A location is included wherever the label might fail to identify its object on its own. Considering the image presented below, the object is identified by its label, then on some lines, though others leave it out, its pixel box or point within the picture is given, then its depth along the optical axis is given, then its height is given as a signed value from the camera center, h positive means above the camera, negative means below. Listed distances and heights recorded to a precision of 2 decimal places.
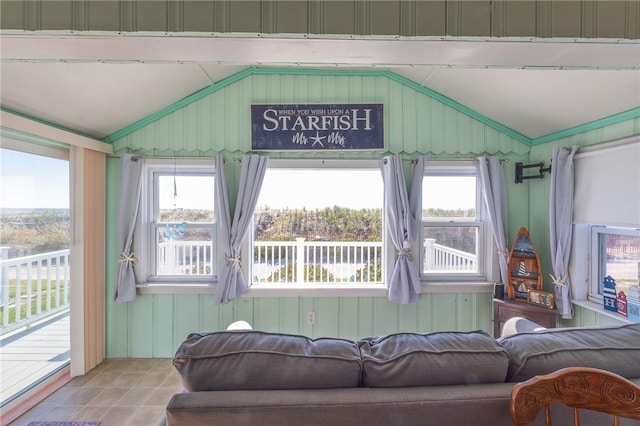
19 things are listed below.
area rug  1.97 -1.51
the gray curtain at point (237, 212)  2.77 -0.04
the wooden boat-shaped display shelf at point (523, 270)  2.65 -0.58
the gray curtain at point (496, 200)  2.81 +0.09
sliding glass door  2.15 -0.50
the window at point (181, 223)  2.94 -0.16
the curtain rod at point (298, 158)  2.83 +0.51
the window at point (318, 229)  2.99 -0.22
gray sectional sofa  0.92 -0.60
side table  2.46 -0.94
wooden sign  2.82 +0.80
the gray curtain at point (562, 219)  2.44 -0.09
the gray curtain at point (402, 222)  2.79 -0.13
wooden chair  0.84 -0.56
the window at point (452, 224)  2.98 -0.17
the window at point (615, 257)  2.18 -0.39
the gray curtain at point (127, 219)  2.76 -0.11
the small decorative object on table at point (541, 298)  2.48 -0.80
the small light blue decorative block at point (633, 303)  2.08 -0.70
